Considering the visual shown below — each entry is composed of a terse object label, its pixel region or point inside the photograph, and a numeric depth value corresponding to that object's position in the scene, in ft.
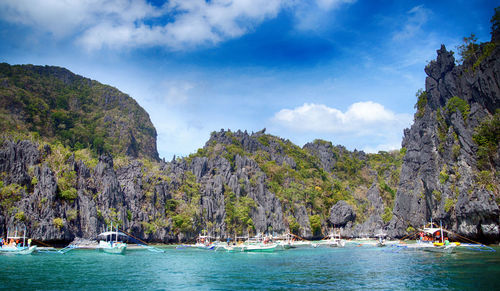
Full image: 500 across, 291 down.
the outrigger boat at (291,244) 269.75
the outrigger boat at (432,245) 170.12
